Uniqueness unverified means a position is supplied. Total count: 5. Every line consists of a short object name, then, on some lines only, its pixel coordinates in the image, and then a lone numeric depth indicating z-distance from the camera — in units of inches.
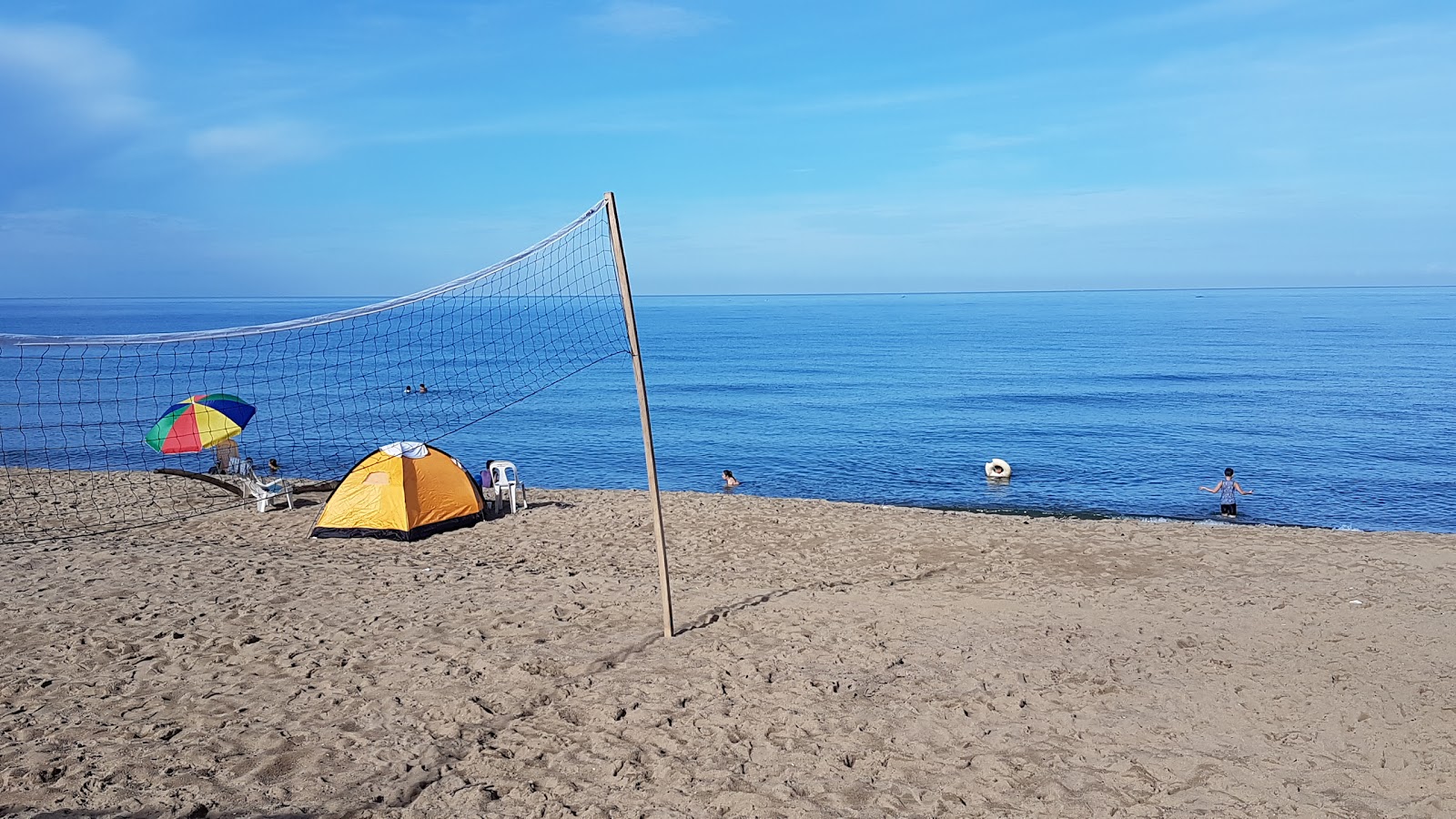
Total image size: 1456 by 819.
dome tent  505.4
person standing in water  730.8
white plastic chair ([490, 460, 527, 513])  584.1
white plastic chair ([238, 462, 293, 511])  573.3
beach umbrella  686.5
